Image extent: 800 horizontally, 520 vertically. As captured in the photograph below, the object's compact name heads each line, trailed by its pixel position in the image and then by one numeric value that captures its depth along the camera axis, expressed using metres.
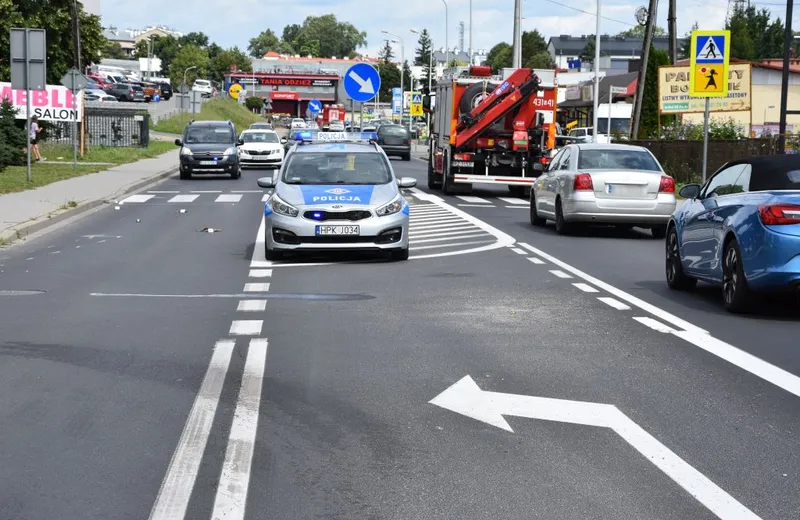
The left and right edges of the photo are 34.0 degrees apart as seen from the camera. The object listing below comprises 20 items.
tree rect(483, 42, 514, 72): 191.88
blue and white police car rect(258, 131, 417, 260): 16.27
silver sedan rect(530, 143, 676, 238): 20.81
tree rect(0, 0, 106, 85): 47.94
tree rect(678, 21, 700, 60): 157.88
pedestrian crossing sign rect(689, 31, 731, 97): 22.86
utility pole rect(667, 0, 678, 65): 43.25
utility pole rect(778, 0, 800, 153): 28.52
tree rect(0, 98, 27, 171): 39.94
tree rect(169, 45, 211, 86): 168.62
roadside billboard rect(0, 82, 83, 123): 43.22
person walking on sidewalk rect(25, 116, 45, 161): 43.88
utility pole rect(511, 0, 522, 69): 48.44
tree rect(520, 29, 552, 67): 188.02
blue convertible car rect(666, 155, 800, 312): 11.20
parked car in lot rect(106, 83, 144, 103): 98.62
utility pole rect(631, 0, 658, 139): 42.22
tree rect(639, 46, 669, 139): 50.94
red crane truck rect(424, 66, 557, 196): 32.47
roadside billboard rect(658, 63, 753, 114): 45.78
